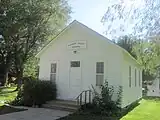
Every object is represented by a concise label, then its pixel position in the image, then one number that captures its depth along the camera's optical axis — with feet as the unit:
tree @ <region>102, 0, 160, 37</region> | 17.79
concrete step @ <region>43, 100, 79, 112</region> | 28.90
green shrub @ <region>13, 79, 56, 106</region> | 32.17
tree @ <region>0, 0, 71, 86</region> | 54.47
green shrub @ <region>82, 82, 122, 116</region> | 27.00
